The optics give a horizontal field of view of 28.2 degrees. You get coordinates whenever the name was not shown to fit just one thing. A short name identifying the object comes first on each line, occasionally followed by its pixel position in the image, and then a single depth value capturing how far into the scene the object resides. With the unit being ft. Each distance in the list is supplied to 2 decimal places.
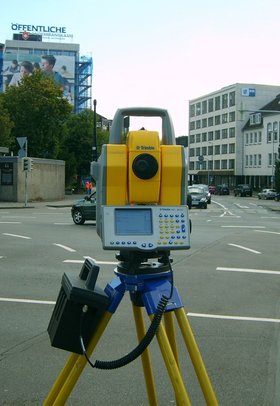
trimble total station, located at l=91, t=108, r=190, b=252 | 9.47
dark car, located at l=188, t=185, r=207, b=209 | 138.51
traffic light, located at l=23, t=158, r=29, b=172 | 123.03
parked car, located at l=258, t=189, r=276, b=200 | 244.28
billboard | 383.45
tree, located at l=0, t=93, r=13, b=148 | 154.30
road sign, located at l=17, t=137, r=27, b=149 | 122.30
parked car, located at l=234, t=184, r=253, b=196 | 278.26
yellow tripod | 9.07
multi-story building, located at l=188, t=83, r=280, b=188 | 340.18
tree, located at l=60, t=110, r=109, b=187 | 218.38
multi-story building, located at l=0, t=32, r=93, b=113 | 386.52
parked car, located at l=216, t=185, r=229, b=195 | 299.38
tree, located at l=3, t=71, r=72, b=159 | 171.53
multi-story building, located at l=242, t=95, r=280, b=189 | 294.66
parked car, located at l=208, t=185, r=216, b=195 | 309.12
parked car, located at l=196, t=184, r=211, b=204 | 161.54
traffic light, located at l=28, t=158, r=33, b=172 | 123.34
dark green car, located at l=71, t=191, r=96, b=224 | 73.15
